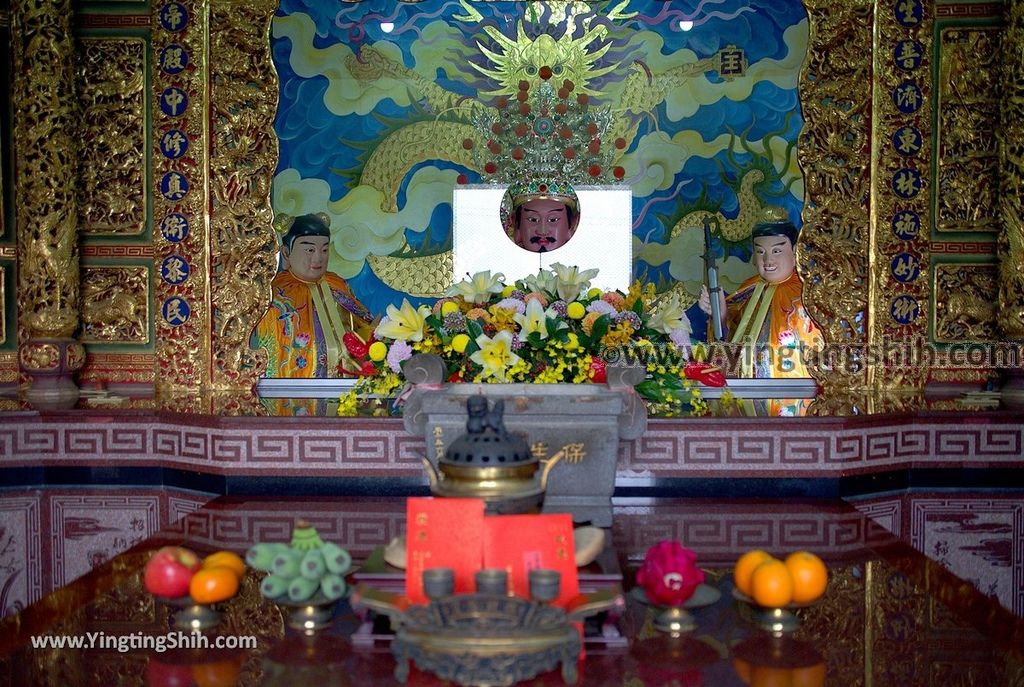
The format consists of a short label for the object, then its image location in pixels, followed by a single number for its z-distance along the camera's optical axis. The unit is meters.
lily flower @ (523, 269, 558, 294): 3.42
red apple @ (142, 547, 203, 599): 1.78
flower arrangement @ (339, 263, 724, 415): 3.12
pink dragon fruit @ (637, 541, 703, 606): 1.77
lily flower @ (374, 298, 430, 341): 3.17
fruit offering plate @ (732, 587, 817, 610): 1.83
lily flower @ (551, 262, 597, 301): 3.39
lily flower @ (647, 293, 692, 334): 3.35
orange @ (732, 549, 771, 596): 1.83
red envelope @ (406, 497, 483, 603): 1.71
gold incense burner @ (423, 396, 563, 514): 1.81
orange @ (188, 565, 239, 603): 1.79
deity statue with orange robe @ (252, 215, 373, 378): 5.11
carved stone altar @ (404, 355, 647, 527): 2.55
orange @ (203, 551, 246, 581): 1.85
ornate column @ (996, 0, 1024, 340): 4.50
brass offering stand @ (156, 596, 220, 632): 1.82
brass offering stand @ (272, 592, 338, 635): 1.81
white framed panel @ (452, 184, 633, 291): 5.14
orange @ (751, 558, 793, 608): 1.78
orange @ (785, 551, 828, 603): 1.79
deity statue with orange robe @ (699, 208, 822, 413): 5.06
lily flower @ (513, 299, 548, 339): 3.12
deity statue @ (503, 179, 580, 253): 5.15
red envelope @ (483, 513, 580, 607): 1.71
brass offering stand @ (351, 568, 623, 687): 1.44
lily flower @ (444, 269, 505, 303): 3.32
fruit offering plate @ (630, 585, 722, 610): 1.81
